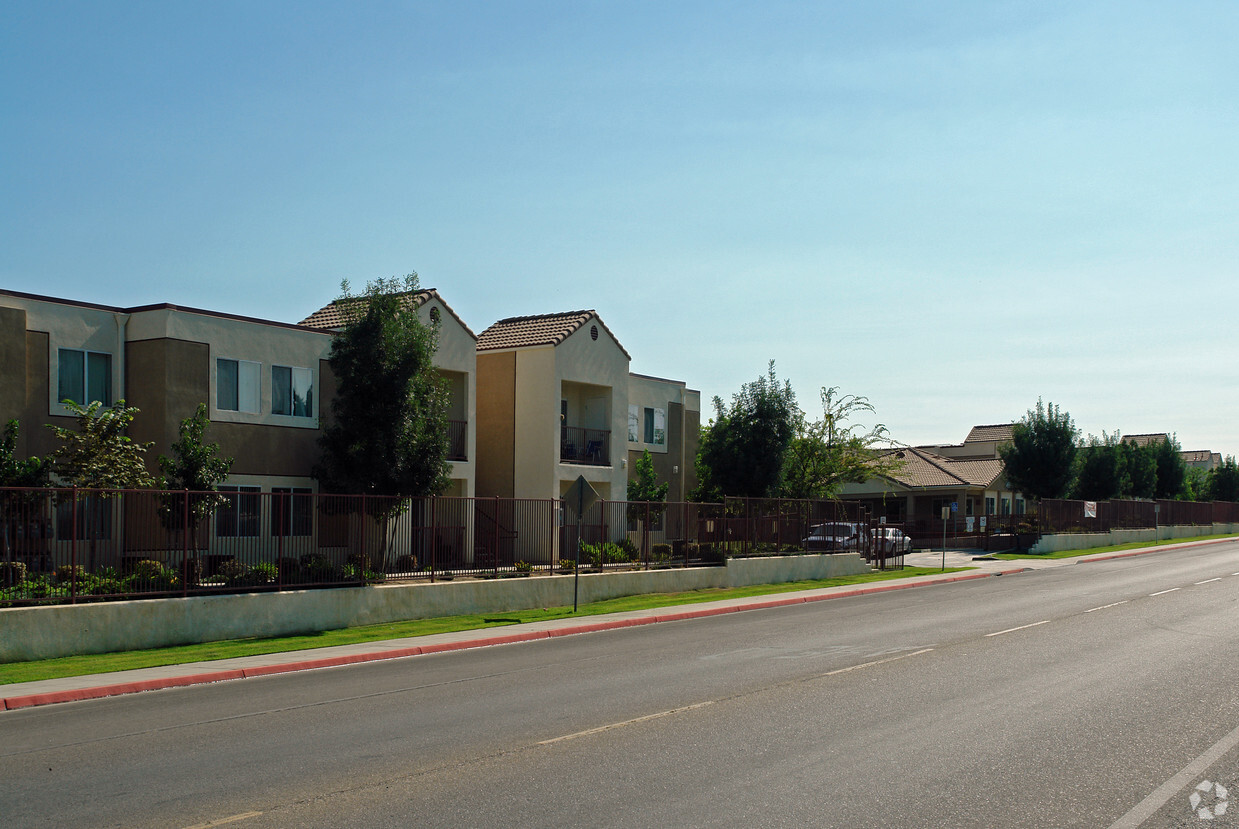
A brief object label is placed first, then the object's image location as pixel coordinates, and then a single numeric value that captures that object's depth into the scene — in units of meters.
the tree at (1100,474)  73.38
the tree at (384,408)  26.91
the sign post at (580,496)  23.38
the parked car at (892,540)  41.16
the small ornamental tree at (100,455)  22.64
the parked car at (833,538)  36.38
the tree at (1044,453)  62.09
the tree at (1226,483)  96.75
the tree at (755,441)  41.94
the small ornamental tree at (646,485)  40.28
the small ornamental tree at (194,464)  24.23
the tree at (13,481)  17.09
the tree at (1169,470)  88.00
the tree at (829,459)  53.41
